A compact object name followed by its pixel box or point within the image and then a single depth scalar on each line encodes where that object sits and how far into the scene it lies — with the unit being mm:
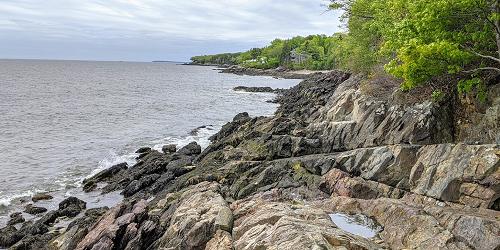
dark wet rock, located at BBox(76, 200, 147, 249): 17094
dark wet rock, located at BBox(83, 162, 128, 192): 30597
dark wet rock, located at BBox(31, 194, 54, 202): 28072
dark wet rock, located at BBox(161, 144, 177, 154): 38875
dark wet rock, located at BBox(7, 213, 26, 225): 24453
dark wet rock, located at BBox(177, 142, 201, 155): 35906
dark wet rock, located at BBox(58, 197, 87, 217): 25422
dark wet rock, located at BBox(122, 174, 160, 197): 28406
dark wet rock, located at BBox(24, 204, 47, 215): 26047
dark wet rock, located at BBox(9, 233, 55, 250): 20625
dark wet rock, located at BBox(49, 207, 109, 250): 18875
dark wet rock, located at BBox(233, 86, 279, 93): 101150
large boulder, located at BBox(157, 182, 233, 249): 14516
